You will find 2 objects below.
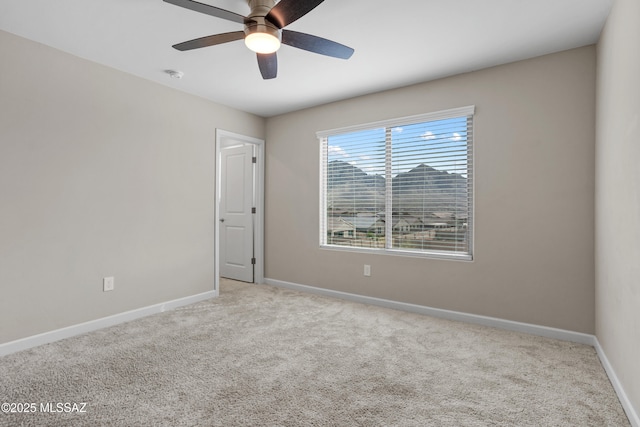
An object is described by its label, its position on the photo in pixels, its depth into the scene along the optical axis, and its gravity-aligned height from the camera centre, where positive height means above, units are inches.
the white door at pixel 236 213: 194.1 -0.9
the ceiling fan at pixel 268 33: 71.2 +44.2
